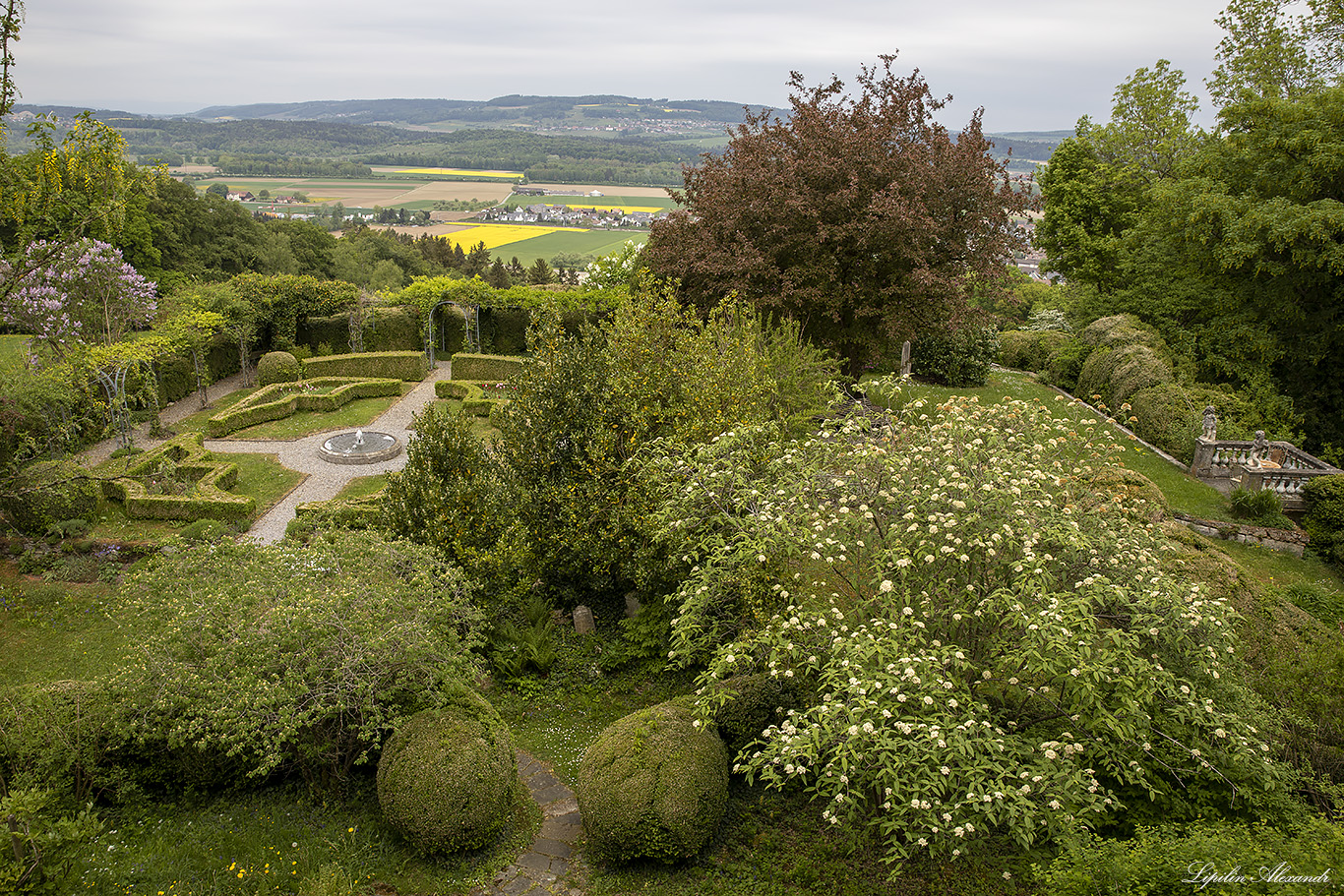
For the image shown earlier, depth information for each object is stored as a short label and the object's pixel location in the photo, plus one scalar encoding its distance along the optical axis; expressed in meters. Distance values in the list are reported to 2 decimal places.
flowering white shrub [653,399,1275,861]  5.90
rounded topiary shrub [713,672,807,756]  8.43
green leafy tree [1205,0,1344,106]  21.95
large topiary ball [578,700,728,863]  7.20
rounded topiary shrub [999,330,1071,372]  28.09
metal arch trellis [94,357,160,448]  18.95
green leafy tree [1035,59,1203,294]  28.55
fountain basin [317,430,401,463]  19.17
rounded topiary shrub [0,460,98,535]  13.78
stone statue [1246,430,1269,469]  17.09
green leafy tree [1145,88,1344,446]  19.05
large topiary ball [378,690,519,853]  7.27
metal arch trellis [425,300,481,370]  28.66
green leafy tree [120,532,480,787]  7.13
